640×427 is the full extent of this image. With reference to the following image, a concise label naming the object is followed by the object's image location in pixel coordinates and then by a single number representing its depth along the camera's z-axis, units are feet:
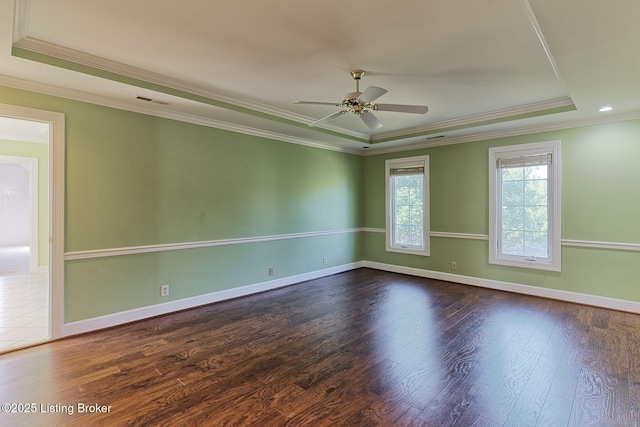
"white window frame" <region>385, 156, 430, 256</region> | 18.13
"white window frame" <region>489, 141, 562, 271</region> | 13.87
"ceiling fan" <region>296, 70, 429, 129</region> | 8.79
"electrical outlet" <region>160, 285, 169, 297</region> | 11.95
